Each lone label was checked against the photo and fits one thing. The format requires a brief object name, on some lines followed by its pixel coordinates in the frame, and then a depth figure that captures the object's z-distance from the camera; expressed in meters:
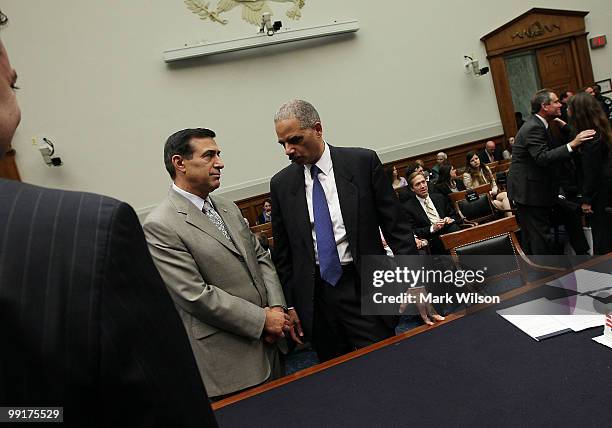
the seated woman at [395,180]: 6.93
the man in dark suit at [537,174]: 3.74
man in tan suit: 1.85
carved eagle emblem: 8.58
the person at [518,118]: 10.29
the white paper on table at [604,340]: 1.34
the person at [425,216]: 4.51
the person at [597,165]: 3.36
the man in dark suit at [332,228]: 2.09
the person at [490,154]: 9.57
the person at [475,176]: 6.99
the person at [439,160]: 8.18
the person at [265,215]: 7.81
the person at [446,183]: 5.77
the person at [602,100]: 7.44
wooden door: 10.67
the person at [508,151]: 9.54
